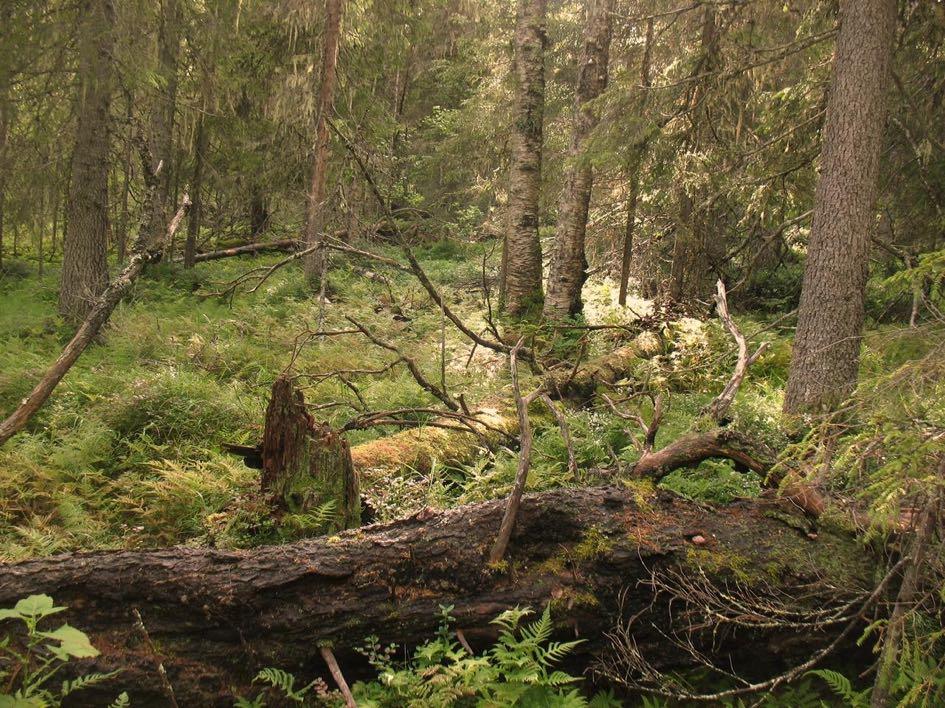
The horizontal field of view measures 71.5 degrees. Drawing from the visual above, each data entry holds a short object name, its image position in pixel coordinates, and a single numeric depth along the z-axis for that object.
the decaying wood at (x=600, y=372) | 7.95
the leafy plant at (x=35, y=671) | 2.74
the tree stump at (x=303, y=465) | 4.73
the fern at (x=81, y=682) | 2.77
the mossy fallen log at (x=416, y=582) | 3.17
